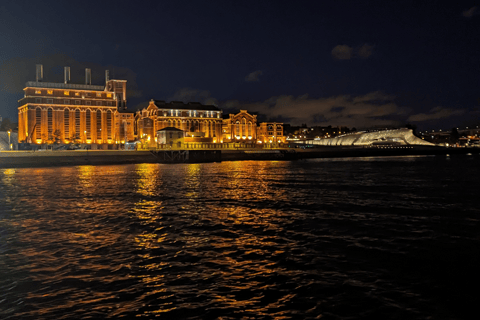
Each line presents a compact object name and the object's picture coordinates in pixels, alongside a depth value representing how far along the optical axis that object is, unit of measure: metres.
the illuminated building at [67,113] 137.38
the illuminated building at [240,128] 173.38
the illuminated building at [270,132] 186.12
